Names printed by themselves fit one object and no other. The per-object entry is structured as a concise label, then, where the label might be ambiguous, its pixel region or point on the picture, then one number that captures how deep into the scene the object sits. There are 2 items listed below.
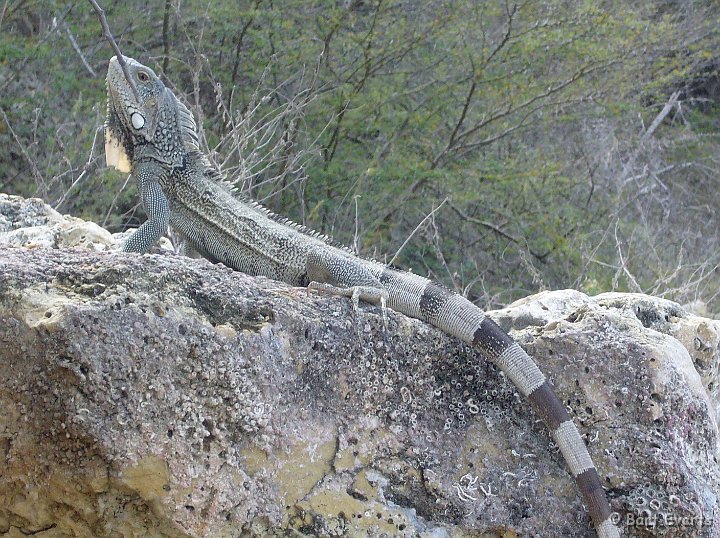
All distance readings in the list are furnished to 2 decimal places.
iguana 6.81
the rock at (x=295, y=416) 5.66
